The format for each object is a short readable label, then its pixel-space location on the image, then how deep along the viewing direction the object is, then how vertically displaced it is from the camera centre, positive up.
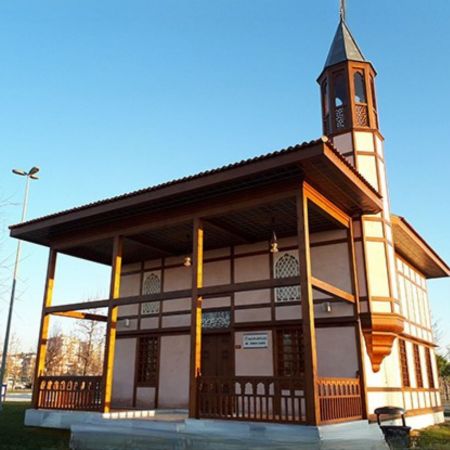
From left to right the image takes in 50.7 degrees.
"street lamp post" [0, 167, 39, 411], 16.45 +2.23
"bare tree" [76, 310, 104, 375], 34.62 +3.24
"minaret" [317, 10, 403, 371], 10.68 +5.33
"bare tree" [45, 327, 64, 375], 43.07 +2.55
